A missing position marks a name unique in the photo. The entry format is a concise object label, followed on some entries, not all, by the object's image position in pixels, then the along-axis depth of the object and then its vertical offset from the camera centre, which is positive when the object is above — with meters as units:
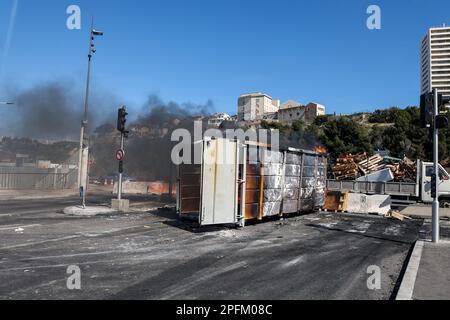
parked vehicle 16.91 -0.27
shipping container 10.72 -0.20
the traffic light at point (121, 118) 15.31 +2.25
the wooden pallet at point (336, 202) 17.77 -1.05
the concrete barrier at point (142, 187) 27.34 -1.05
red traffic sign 15.11 +0.73
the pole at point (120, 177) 15.00 -0.19
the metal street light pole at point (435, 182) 9.83 +0.02
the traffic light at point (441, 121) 9.50 +1.59
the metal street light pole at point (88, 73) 17.23 +4.95
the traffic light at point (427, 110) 10.00 +1.96
